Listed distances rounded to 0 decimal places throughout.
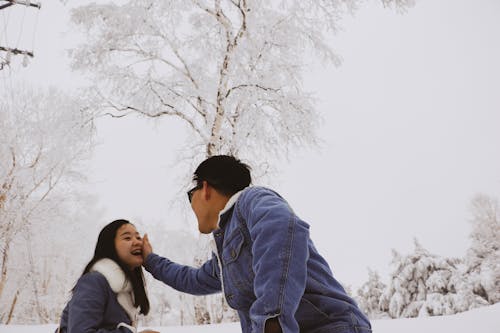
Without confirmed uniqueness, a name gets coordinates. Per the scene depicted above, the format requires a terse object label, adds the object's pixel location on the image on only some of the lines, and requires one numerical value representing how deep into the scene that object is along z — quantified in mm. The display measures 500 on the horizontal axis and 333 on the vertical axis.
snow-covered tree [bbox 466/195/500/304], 9344
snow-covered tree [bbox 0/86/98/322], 10555
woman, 1548
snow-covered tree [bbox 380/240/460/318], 8875
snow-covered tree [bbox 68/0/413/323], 6777
